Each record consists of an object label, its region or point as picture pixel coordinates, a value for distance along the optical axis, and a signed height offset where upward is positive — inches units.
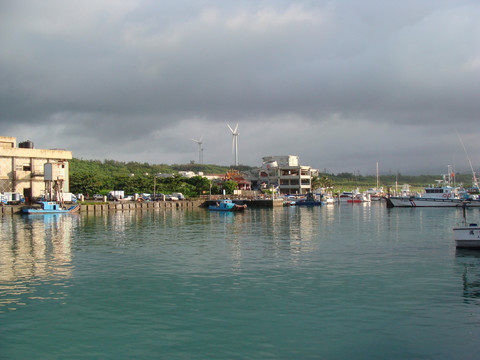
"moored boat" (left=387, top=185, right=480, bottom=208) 3949.3 -74.1
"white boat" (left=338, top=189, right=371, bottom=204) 6141.7 -104.9
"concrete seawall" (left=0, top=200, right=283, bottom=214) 3345.0 -117.0
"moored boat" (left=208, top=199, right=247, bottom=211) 3890.7 -133.1
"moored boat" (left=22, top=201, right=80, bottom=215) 3238.2 -106.7
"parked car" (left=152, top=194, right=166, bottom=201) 4729.3 -47.4
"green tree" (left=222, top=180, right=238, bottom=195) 5787.4 +73.4
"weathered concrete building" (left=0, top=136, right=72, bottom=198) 3659.0 +234.9
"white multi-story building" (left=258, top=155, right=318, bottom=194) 6579.7 +230.8
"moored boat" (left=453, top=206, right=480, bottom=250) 1250.0 -136.1
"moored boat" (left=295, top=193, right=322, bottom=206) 5246.1 -124.2
